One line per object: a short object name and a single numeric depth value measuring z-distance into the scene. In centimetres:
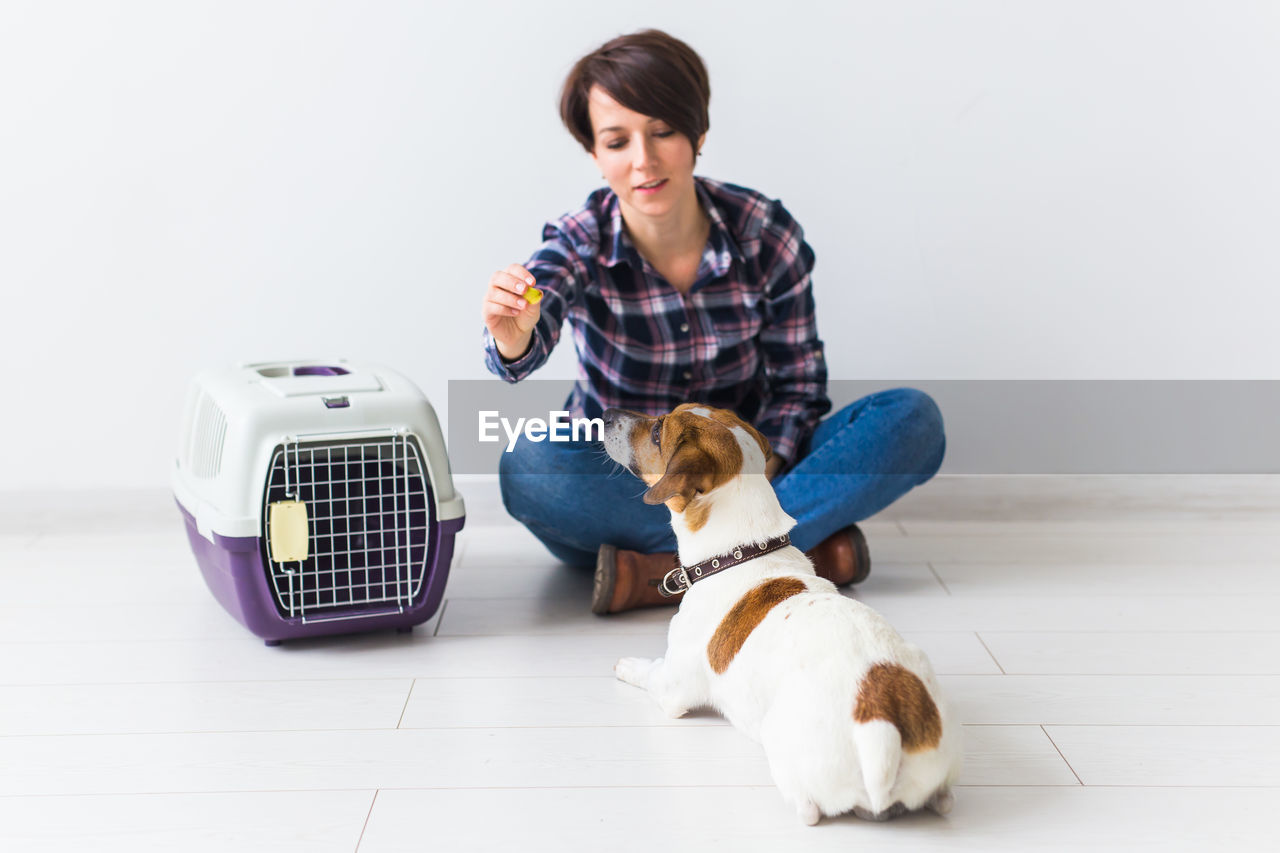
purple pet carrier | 168
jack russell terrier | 119
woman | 187
